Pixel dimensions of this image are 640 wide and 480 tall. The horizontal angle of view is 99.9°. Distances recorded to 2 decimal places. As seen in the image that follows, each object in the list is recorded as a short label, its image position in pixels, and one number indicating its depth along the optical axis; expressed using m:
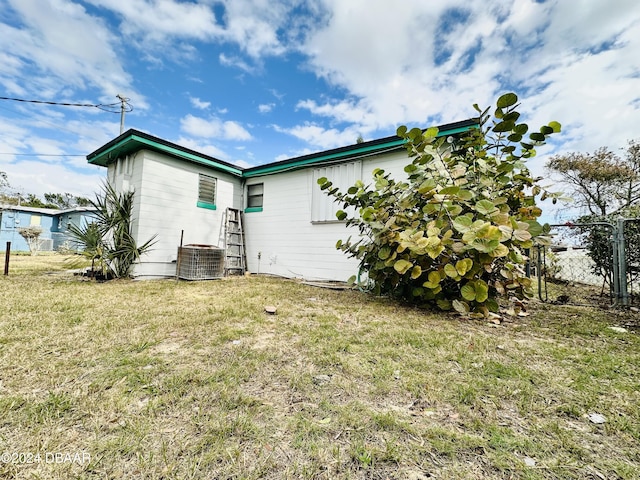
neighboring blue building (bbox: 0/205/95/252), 17.89
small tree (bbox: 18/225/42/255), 14.09
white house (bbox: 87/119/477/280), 5.84
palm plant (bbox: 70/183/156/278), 5.29
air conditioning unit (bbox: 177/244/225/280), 5.73
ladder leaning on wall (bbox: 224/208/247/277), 7.23
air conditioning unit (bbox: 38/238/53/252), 17.53
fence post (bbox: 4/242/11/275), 5.48
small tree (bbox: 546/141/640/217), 9.16
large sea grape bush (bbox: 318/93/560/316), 2.90
